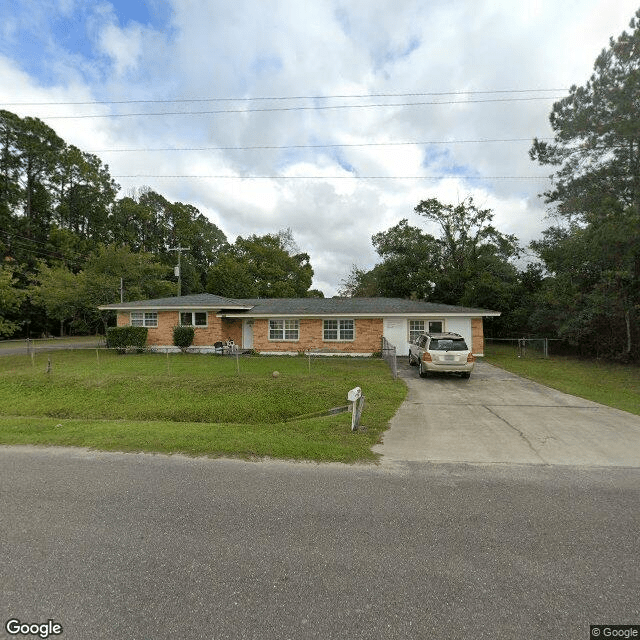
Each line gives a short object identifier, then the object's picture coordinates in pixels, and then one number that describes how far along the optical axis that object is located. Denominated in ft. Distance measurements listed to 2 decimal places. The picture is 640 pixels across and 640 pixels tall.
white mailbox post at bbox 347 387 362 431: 20.85
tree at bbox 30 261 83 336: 71.87
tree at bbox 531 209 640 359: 48.29
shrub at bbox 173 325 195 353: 63.67
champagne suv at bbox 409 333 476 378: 39.91
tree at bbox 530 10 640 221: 42.24
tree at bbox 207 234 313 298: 129.91
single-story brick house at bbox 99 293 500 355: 61.21
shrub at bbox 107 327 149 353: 63.21
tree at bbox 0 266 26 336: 48.55
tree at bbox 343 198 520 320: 95.96
